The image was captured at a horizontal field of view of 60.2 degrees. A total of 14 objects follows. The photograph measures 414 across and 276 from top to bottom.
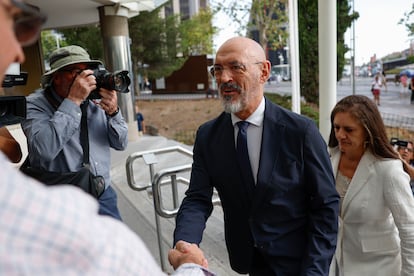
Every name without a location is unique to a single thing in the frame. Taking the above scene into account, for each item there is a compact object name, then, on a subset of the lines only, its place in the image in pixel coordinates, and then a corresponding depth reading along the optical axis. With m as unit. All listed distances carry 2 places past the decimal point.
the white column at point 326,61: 3.46
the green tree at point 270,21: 14.59
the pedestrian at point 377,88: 12.93
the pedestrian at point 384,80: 14.62
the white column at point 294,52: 4.30
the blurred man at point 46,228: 0.54
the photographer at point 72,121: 2.00
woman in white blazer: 1.74
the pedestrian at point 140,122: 10.70
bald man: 1.53
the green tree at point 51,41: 15.63
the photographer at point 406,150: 3.18
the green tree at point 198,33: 20.05
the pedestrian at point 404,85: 13.33
